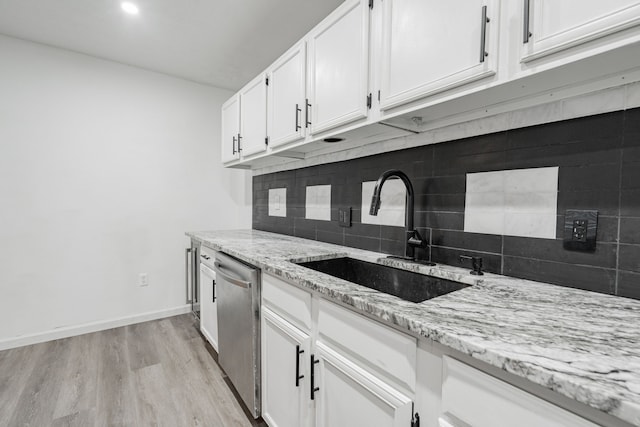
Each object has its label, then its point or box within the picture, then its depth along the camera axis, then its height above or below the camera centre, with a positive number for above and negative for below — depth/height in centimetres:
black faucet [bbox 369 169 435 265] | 134 -7
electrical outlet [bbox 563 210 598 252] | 94 -7
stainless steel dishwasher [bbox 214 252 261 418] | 148 -68
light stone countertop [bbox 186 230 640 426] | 44 -26
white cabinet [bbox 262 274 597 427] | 56 -47
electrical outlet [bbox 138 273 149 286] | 288 -78
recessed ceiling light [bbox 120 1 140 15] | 189 +128
